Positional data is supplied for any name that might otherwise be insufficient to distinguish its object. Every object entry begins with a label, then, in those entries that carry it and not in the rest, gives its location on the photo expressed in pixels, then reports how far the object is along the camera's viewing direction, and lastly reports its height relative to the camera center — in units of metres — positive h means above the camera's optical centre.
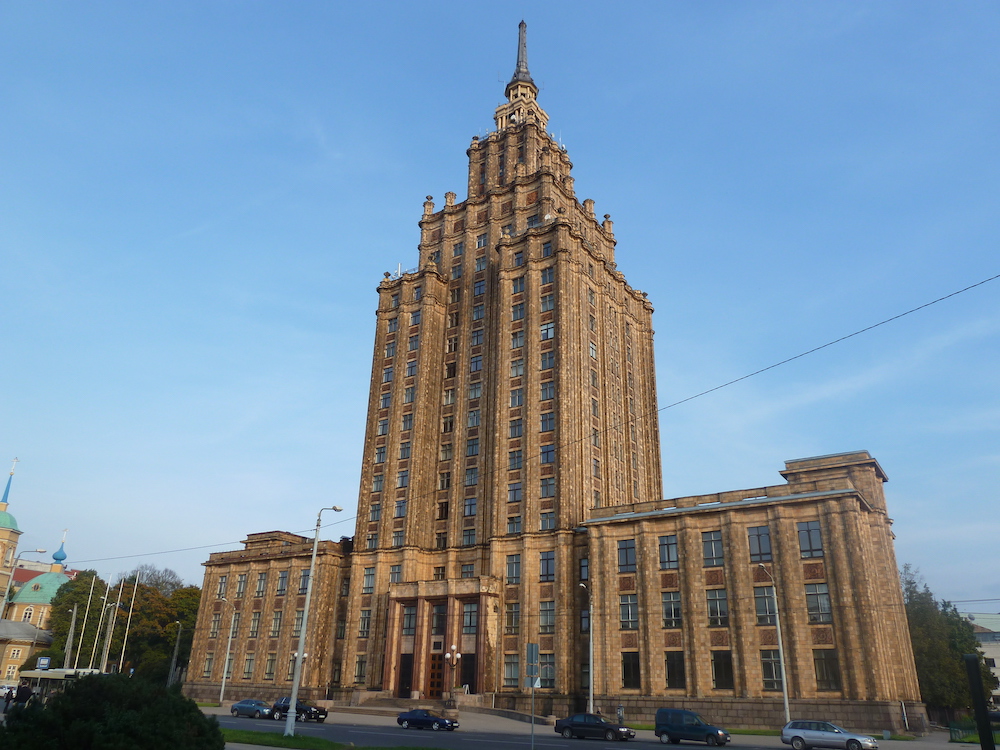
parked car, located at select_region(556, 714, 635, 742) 40.97 -3.99
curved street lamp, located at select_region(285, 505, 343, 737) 32.06 -1.81
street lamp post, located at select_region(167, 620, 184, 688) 101.11 -2.31
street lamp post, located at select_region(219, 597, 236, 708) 74.31 +0.10
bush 16.16 -1.71
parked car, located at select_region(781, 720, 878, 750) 35.44 -3.60
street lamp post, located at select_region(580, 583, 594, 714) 55.97 +1.06
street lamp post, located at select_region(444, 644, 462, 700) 65.25 -0.63
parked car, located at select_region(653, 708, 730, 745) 38.07 -3.64
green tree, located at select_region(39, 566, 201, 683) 107.69 +2.47
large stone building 52.59 +10.12
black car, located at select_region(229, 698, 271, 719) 53.47 -4.42
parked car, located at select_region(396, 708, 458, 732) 47.62 -4.41
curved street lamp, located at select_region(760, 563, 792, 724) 46.37 -1.28
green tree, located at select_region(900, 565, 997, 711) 71.06 +1.59
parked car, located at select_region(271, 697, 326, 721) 49.86 -4.31
